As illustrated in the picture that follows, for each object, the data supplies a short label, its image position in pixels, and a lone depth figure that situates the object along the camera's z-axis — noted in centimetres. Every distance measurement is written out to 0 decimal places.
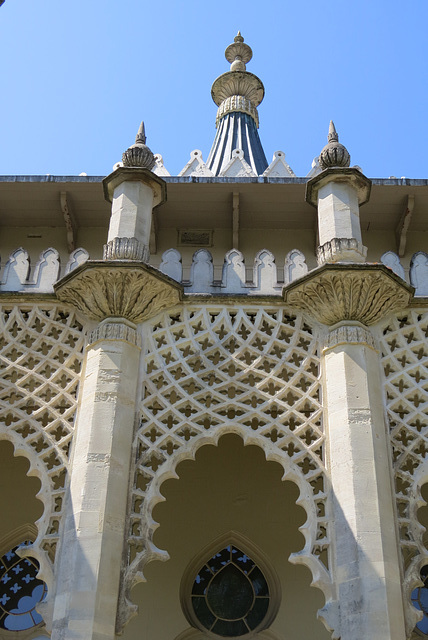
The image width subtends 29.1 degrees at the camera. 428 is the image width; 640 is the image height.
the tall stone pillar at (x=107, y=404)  820
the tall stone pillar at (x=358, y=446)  809
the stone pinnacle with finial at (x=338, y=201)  1013
